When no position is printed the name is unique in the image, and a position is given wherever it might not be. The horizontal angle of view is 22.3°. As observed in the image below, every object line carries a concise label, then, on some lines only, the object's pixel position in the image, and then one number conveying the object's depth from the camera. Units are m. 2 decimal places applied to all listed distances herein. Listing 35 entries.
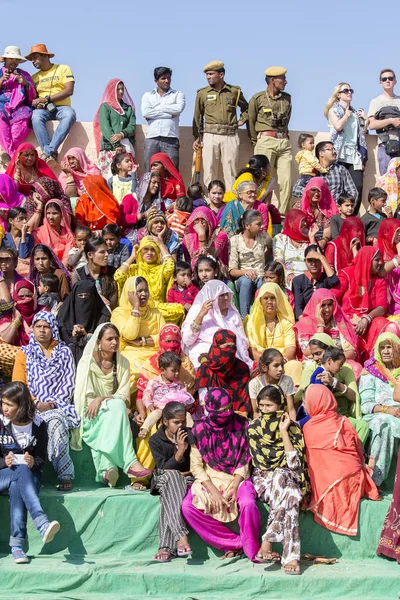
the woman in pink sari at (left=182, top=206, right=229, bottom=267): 10.44
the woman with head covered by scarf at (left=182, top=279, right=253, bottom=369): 8.84
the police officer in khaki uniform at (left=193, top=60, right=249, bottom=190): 12.36
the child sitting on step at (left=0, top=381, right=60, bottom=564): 6.86
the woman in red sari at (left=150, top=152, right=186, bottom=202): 11.70
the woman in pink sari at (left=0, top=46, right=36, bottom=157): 12.12
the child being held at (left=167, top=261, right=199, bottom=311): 9.66
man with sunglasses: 12.70
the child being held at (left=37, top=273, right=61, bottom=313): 9.39
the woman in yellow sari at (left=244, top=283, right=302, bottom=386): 8.96
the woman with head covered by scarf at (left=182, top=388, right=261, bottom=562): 7.01
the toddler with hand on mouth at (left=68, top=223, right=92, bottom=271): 10.27
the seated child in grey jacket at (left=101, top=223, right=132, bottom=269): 10.38
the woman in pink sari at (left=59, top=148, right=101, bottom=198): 11.80
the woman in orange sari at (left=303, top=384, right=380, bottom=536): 7.27
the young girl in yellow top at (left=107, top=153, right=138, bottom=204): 11.66
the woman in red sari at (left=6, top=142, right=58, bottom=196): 11.35
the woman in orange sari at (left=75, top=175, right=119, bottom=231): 11.10
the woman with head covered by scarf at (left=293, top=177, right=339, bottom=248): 11.23
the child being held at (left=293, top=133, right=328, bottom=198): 12.02
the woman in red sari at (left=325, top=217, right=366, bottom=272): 10.45
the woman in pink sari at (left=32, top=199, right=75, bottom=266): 10.57
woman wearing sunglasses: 12.45
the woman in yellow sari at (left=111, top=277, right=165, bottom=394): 8.76
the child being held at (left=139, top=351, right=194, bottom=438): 7.93
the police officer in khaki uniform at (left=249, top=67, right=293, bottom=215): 12.32
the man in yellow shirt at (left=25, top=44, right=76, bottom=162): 12.15
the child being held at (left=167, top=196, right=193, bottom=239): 11.00
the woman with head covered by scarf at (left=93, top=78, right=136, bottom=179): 12.18
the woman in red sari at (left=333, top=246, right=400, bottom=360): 9.82
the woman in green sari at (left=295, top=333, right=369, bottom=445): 8.16
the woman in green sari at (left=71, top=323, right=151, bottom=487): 7.59
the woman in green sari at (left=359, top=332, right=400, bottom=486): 7.77
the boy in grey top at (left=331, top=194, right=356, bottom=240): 10.98
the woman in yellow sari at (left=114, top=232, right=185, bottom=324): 9.80
